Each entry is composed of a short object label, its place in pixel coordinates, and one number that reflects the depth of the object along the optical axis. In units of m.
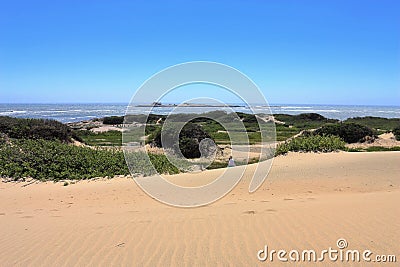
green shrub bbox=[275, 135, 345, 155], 17.16
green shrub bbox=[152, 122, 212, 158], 20.61
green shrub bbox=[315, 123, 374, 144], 25.97
